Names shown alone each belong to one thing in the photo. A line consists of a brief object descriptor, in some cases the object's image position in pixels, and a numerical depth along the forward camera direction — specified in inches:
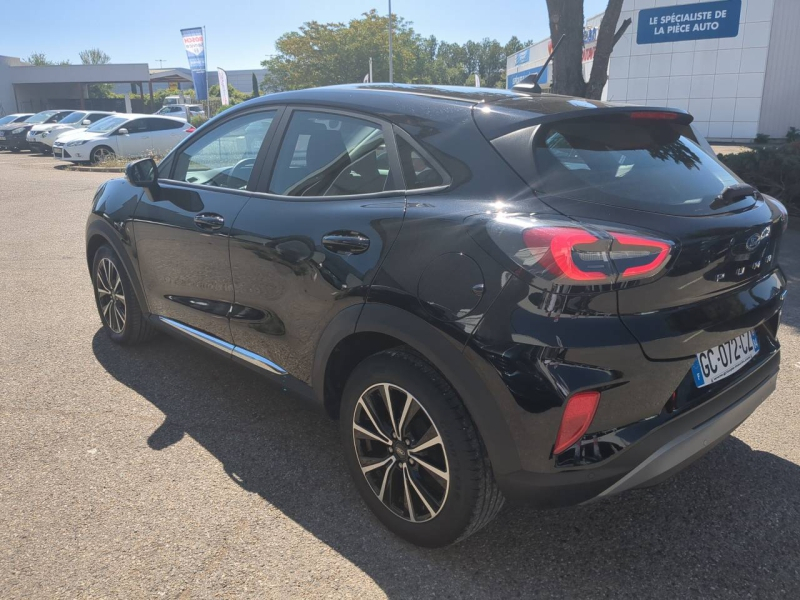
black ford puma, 80.8
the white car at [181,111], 1330.1
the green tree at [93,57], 4560.5
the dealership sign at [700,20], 909.8
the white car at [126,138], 780.0
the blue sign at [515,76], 1417.1
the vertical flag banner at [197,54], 1142.3
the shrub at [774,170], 339.0
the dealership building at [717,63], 935.7
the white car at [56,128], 1005.2
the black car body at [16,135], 1119.0
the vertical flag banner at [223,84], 1350.9
